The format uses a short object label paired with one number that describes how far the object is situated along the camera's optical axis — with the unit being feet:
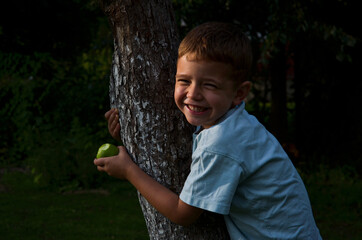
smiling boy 6.27
